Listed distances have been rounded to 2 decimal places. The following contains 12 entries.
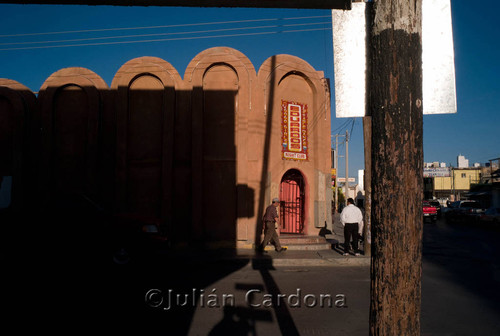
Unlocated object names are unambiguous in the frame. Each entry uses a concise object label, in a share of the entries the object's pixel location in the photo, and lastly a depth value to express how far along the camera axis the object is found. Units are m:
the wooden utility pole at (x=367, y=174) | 11.27
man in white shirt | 12.38
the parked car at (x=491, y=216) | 24.89
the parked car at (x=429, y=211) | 30.96
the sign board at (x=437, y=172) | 69.44
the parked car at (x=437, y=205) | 36.33
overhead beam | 3.43
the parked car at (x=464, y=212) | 29.30
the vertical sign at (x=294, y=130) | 14.89
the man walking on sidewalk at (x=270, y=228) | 12.45
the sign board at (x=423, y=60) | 2.41
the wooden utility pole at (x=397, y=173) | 2.21
